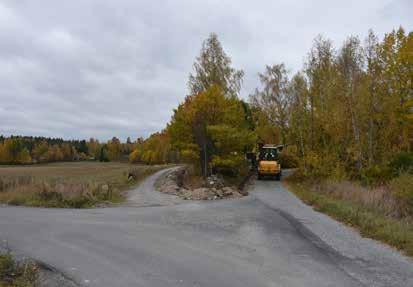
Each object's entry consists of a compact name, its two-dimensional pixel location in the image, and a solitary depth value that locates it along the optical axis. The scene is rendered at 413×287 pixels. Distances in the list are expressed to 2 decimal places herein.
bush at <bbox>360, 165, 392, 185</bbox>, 20.45
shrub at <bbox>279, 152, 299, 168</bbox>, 39.12
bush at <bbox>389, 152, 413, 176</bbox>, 20.25
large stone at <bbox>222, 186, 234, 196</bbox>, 19.20
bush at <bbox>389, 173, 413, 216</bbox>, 13.39
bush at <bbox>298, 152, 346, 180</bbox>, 22.29
